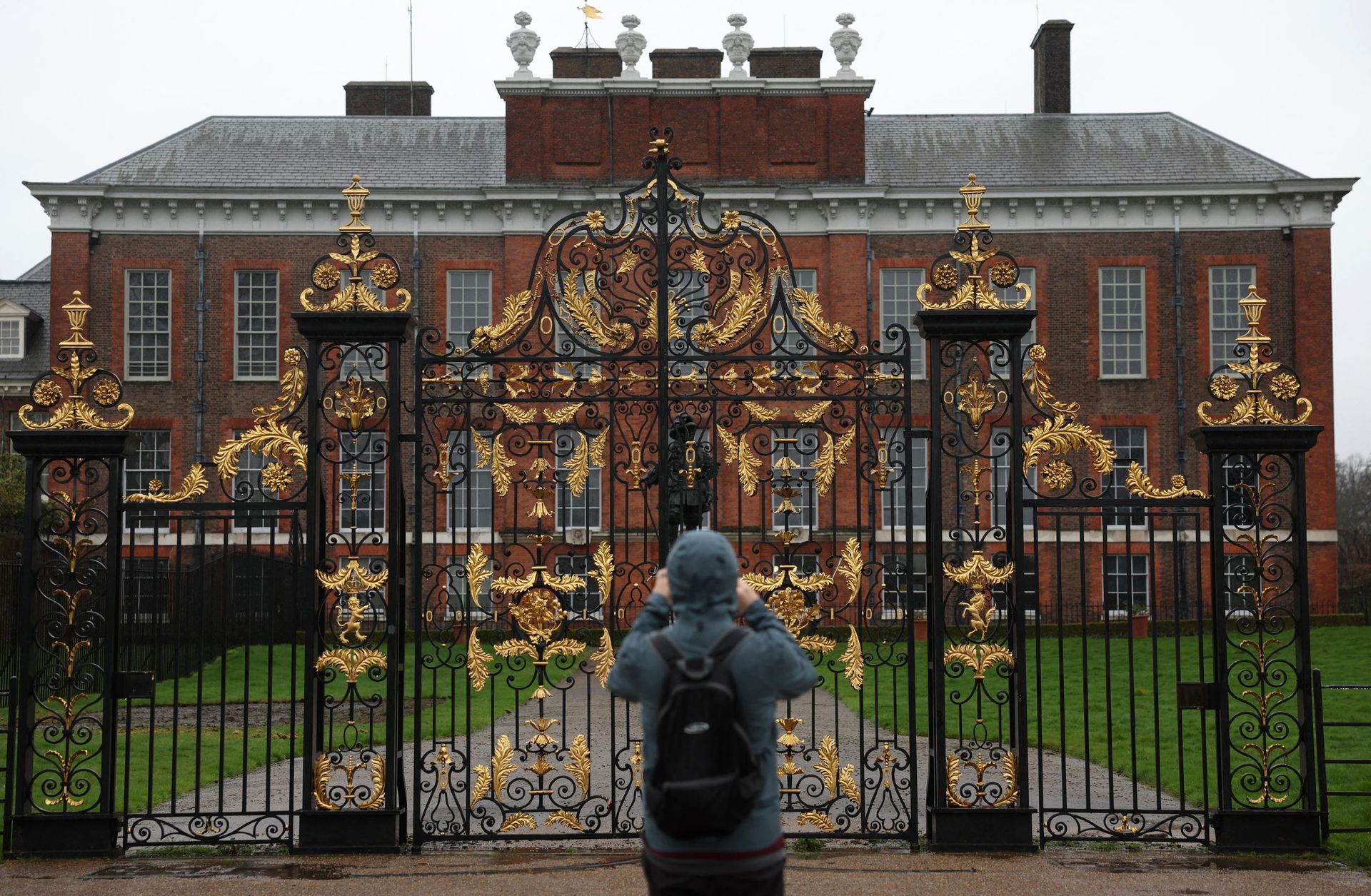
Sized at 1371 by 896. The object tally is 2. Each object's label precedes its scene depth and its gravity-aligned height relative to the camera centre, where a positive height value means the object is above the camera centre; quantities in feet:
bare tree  187.46 -7.63
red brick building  99.04 +14.98
